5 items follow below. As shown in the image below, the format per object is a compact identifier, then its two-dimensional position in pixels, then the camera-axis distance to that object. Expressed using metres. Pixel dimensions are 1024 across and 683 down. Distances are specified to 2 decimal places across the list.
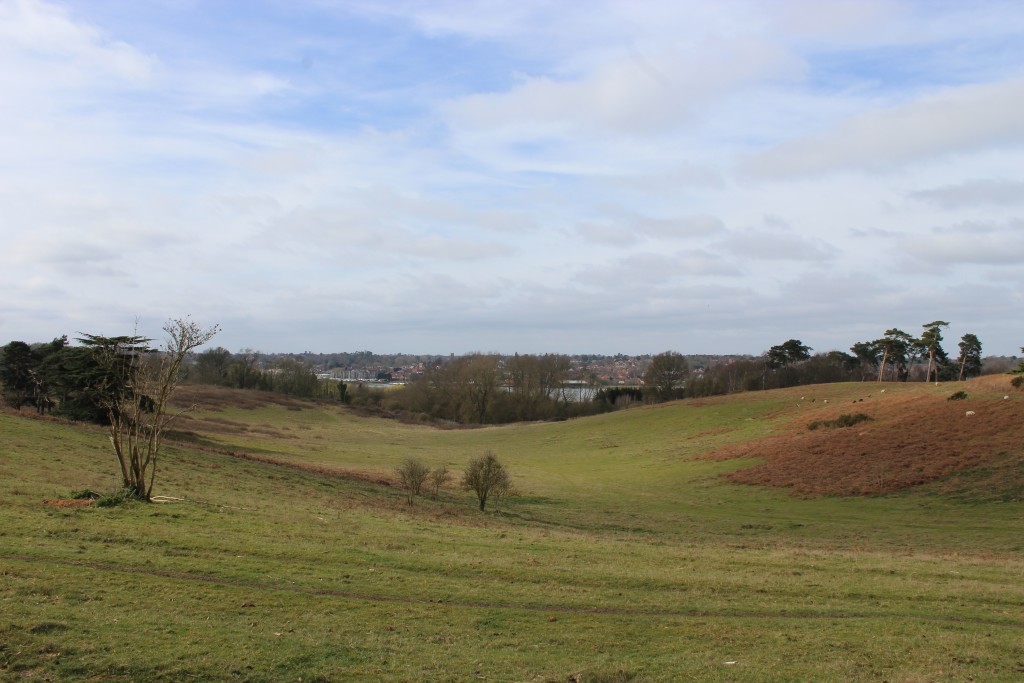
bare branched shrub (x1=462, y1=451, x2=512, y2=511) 38.47
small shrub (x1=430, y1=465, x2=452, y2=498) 40.61
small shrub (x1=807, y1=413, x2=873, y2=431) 60.97
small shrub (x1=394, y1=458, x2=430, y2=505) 37.28
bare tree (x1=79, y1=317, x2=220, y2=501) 21.70
